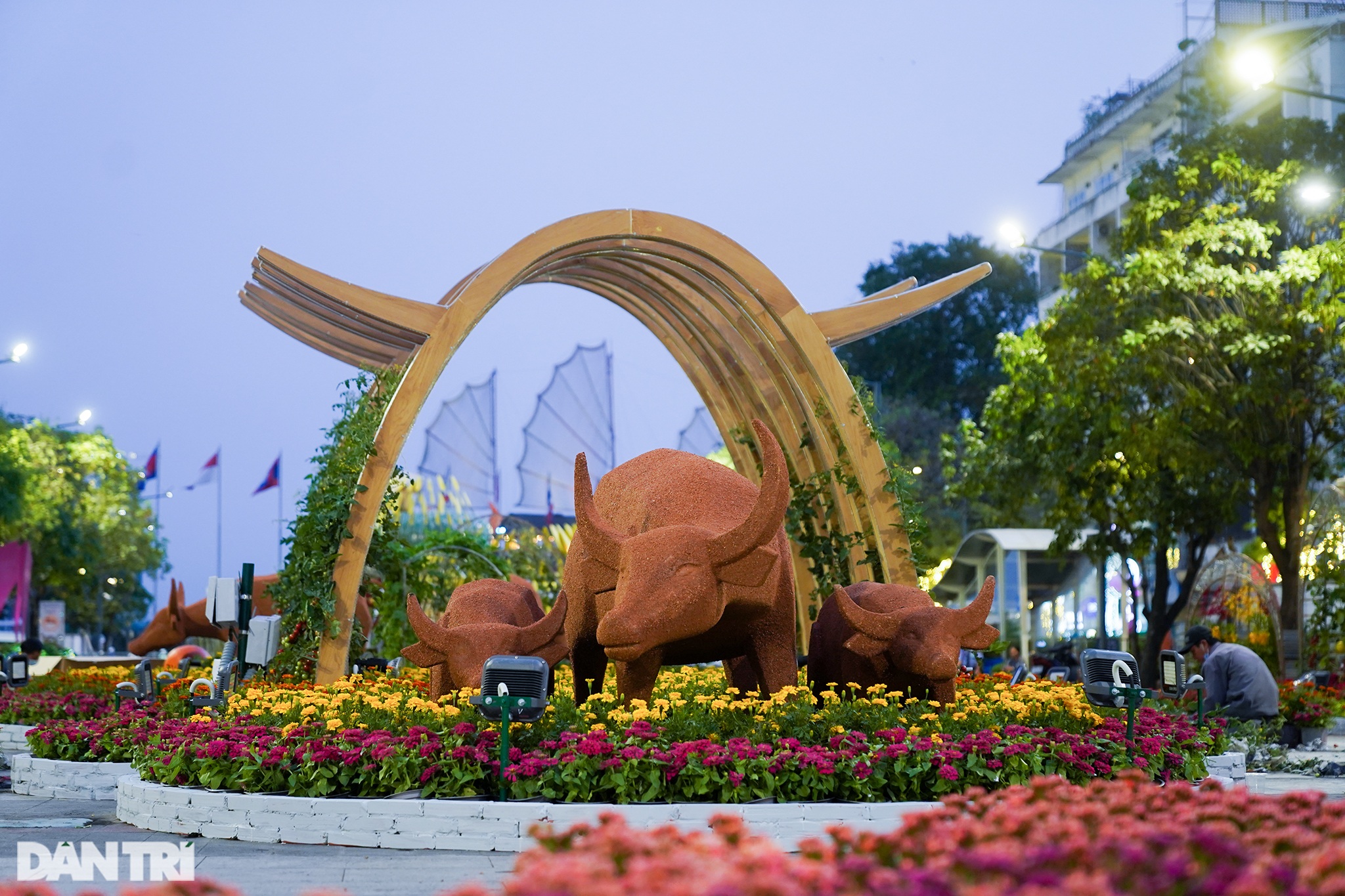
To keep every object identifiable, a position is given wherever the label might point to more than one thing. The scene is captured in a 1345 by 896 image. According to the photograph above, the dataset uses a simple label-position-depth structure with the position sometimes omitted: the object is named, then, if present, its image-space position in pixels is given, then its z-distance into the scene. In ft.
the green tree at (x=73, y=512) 113.60
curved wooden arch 43.21
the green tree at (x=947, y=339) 178.09
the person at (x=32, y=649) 84.07
